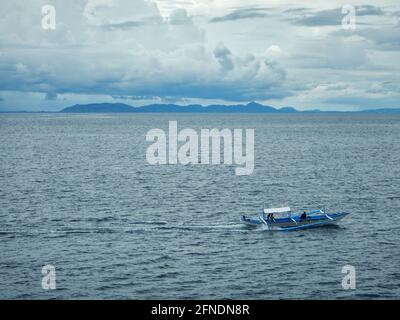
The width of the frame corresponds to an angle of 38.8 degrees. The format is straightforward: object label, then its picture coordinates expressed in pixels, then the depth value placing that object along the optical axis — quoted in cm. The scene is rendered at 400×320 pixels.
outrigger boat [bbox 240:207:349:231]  7044
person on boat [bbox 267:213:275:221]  7075
